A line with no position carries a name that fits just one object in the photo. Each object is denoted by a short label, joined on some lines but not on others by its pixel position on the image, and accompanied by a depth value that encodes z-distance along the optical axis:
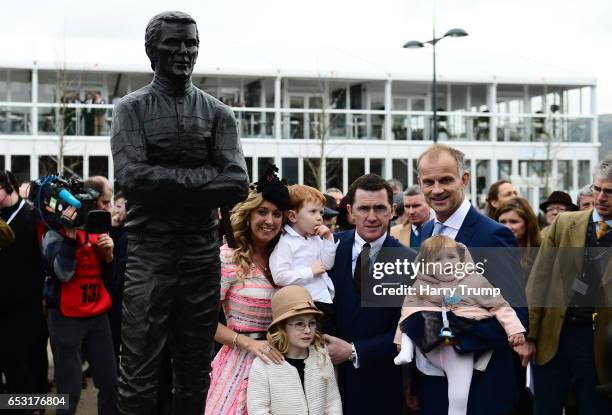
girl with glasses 5.12
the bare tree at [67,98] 30.42
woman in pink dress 5.27
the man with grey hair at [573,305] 5.75
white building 33.03
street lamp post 25.86
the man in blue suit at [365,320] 5.45
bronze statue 4.57
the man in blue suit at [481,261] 4.96
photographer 7.50
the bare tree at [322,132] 33.91
